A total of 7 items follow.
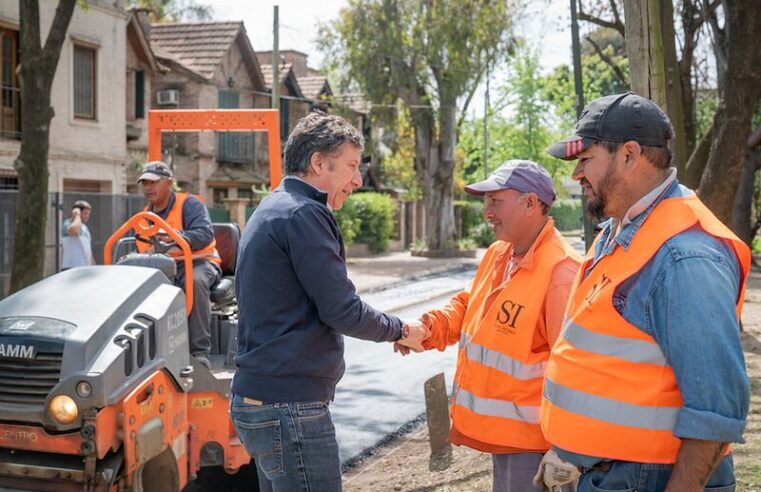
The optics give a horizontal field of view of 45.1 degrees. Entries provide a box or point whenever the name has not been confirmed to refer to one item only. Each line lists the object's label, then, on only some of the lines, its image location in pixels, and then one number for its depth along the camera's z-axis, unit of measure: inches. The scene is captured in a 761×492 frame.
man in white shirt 550.0
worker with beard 91.5
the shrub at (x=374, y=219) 1365.7
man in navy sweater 134.0
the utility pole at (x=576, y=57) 555.0
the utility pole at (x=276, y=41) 954.7
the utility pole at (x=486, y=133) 1734.3
